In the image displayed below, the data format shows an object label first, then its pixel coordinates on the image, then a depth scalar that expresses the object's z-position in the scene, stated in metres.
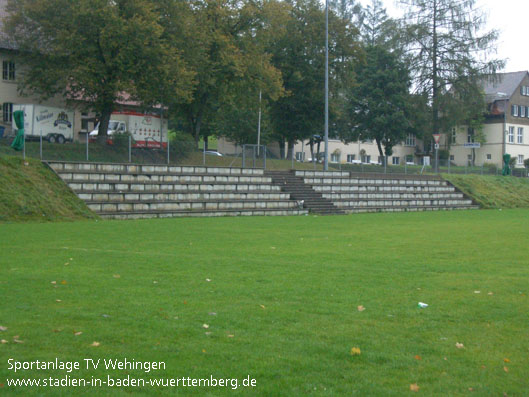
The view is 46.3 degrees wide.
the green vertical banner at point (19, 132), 25.72
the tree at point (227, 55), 39.12
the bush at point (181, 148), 31.84
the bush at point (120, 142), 29.33
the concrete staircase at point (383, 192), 35.27
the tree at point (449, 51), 55.28
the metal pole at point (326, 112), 38.56
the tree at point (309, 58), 50.69
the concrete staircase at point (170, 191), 25.84
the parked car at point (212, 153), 33.20
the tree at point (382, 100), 59.25
